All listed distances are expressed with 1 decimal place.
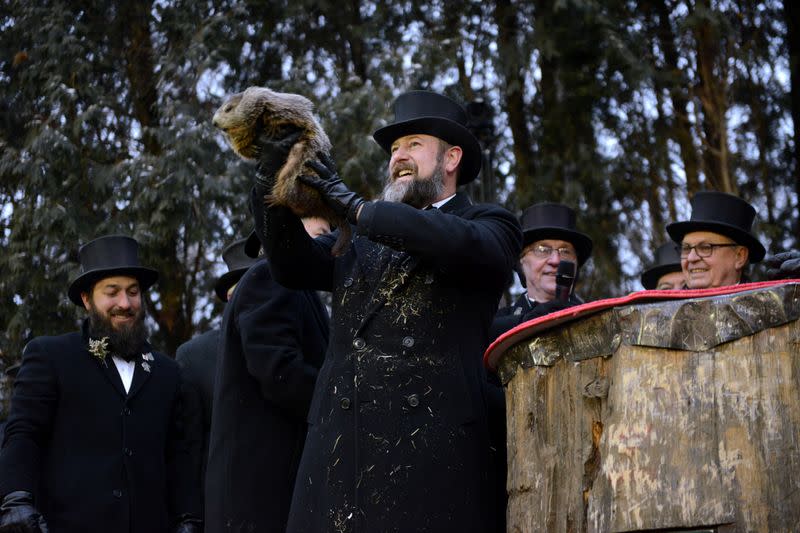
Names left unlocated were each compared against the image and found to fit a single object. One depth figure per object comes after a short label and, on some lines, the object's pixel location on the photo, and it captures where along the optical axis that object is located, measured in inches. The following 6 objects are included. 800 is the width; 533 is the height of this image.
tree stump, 116.0
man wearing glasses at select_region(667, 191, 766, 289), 232.5
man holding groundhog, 149.3
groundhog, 154.8
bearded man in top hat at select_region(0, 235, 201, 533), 216.4
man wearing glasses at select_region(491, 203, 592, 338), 253.1
